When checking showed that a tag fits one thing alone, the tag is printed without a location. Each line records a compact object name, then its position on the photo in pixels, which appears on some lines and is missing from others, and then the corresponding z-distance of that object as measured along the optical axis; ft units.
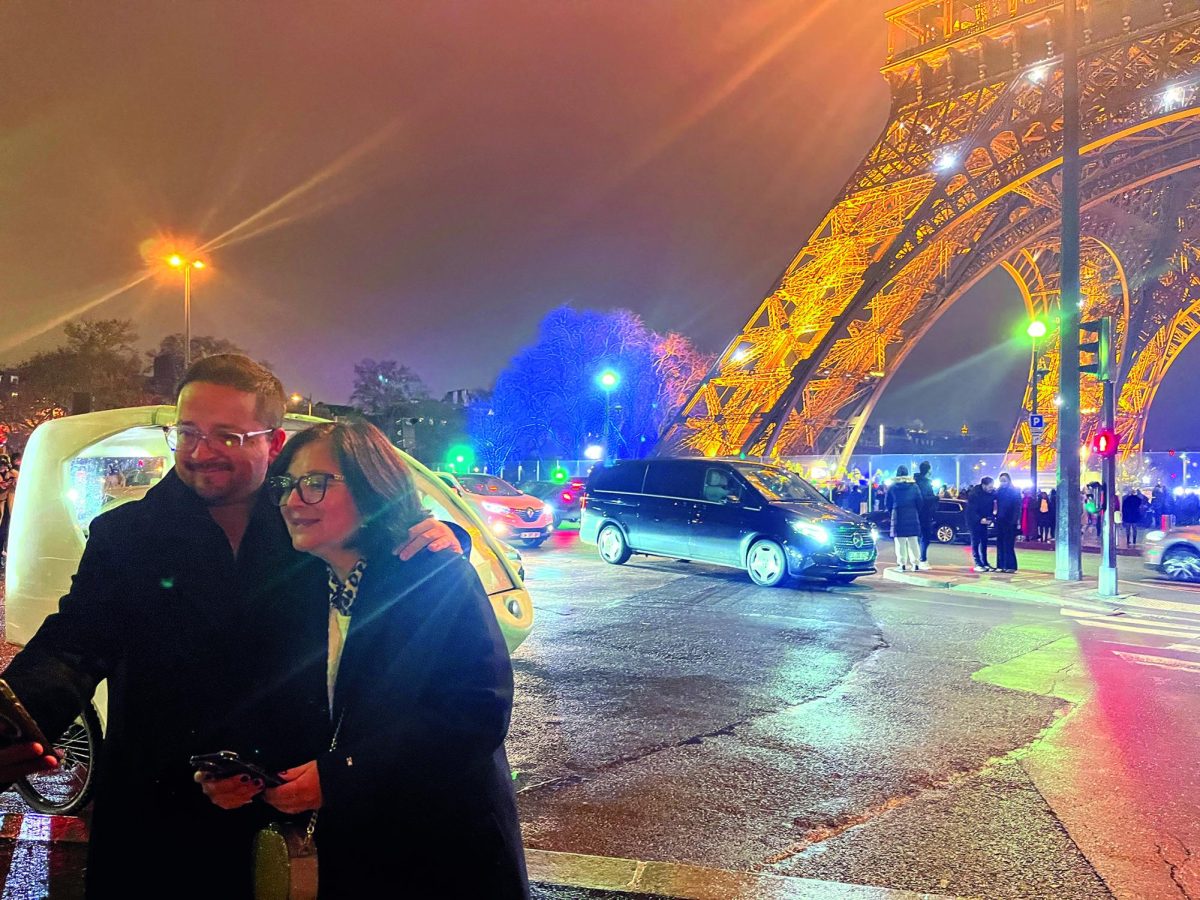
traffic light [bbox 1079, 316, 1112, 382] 42.77
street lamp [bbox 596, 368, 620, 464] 142.61
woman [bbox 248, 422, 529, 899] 5.19
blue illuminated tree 151.53
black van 39.34
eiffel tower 75.00
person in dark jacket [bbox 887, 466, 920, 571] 45.06
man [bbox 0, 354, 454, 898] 5.43
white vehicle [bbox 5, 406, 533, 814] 13.56
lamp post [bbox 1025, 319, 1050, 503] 74.54
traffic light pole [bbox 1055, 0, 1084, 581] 42.91
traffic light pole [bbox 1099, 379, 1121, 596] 38.78
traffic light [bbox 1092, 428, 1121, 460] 40.88
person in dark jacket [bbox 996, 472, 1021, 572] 46.91
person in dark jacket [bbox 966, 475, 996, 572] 48.34
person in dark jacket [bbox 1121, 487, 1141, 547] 68.59
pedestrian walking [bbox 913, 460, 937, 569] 46.78
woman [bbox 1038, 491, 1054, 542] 71.10
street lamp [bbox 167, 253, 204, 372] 88.74
